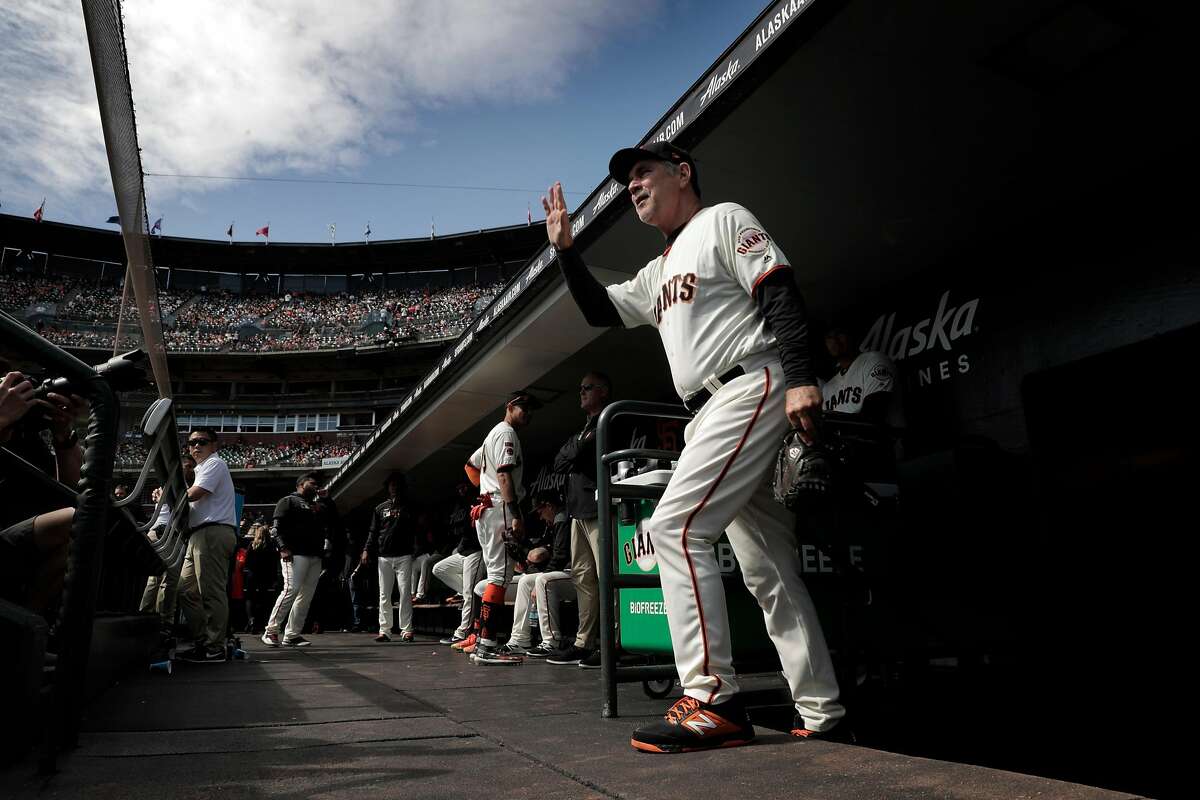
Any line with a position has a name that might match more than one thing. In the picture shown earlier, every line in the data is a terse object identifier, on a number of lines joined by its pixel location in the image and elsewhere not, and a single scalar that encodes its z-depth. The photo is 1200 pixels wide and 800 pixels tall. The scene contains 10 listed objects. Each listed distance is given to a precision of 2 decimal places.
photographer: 2.35
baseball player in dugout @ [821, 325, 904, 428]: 5.07
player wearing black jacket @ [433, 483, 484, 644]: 7.61
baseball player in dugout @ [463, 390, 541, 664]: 6.09
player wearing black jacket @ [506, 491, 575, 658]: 6.65
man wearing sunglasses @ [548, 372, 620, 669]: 5.61
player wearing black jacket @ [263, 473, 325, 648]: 7.90
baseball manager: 2.29
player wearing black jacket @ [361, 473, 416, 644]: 9.46
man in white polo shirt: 6.07
